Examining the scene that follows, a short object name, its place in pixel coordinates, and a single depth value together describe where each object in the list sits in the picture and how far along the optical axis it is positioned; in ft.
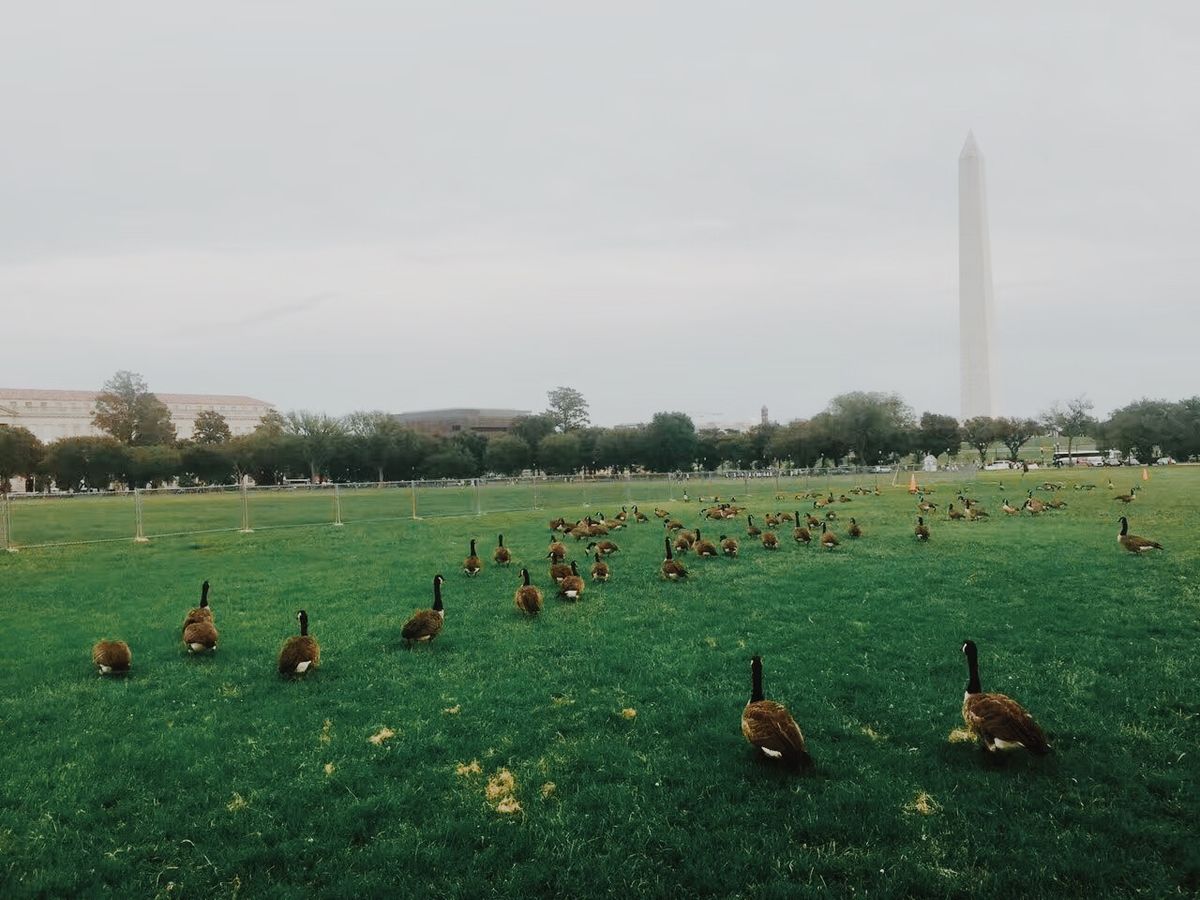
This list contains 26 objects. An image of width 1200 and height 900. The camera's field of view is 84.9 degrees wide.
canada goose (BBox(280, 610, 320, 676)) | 30.50
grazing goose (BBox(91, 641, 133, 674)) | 31.07
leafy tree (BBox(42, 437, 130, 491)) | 273.13
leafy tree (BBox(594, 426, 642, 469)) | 368.68
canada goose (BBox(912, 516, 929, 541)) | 73.92
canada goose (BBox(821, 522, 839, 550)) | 69.85
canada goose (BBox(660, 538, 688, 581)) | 52.95
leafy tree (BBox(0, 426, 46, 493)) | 262.88
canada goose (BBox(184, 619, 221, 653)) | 33.96
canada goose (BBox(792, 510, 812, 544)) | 71.44
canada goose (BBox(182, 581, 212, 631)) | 36.35
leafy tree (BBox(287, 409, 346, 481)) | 325.83
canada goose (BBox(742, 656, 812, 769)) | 20.77
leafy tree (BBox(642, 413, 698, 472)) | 366.22
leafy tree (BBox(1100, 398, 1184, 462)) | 323.16
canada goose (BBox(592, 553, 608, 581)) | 53.21
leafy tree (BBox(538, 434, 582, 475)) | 362.12
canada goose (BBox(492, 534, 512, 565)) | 63.16
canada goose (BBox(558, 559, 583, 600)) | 45.91
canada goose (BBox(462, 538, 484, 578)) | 57.47
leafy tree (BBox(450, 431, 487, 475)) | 386.93
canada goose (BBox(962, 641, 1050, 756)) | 20.66
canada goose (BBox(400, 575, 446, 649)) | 35.27
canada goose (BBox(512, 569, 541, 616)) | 41.45
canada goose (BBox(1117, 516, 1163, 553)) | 58.23
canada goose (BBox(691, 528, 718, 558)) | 64.54
